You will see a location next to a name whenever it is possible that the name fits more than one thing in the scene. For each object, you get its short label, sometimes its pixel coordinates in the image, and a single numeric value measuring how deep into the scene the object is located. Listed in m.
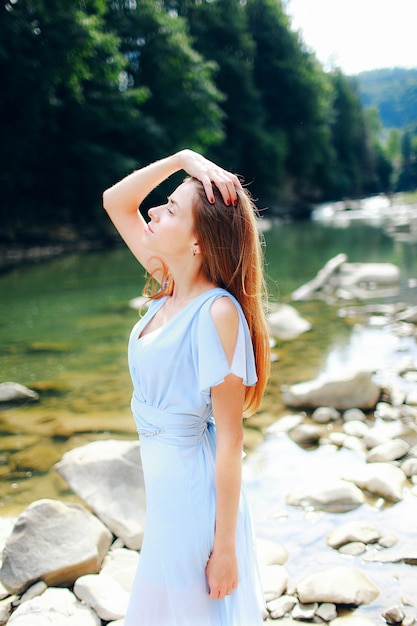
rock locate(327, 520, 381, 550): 3.60
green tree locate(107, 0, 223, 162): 26.72
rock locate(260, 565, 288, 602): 3.13
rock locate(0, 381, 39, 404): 6.16
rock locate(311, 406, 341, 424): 5.58
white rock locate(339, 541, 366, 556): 3.50
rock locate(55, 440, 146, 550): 3.68
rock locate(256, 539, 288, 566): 3.44
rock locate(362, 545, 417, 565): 3.37
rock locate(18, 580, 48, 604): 2.98
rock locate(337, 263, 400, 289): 13.43
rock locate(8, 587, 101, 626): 2.70
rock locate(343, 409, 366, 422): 5.55
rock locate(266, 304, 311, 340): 8.88
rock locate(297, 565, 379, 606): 3.02
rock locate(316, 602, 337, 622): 2.92
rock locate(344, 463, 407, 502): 4.11
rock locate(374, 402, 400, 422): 5.57
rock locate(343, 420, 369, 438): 5.23
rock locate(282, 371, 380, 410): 5.79
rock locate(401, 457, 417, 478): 4.40
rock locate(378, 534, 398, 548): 3.55
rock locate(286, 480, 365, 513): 4.03
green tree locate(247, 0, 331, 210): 46.66
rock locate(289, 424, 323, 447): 5.18
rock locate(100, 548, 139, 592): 3.22
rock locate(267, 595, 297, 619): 2.97
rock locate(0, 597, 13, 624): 2.81
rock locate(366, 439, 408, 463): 4.64
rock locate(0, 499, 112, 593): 3.06
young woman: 1.72
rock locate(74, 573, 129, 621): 2.84
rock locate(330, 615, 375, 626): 2.81
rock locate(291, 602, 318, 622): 2.93
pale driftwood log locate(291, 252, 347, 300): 12.26
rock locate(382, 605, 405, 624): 2.87
